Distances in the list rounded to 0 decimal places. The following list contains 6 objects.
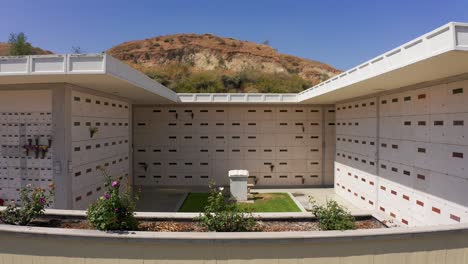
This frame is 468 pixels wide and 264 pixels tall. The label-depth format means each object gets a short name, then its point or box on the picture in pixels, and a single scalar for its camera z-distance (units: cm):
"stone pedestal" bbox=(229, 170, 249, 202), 1195
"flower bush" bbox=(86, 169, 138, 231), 434
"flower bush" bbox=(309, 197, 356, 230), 457
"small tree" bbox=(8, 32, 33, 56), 3778
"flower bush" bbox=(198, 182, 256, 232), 460
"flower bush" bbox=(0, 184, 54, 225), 474
